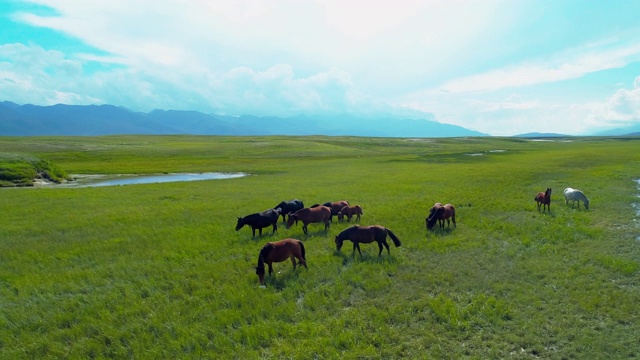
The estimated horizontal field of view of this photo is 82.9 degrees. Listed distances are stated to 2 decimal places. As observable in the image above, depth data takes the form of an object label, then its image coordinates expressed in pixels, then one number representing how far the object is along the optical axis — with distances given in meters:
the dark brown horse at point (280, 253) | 11.31
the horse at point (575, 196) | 20.59
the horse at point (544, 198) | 19.64
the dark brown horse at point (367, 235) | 13.24
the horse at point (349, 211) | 19.11
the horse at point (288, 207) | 19.56
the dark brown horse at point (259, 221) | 16.30
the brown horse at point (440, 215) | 16.56
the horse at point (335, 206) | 19.56
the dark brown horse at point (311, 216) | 16.69
